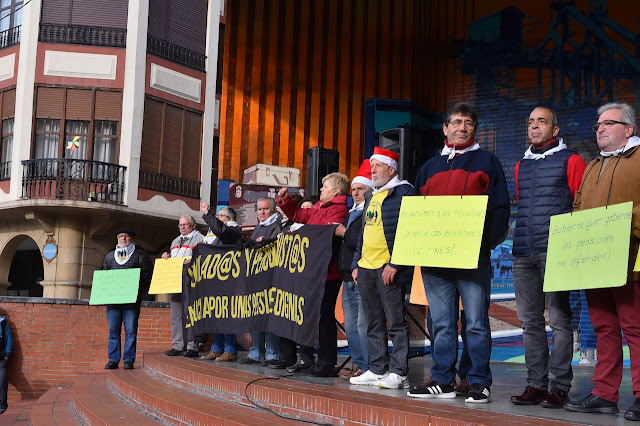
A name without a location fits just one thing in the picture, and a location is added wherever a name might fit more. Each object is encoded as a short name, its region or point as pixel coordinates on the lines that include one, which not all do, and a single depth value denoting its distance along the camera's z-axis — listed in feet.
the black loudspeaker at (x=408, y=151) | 25.57
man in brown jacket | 12.76
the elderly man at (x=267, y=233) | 24.03
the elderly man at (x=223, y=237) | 24.63
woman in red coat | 20.53
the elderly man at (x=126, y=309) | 31.48
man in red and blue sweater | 14.74
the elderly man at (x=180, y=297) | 29.37
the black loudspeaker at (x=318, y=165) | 33.12
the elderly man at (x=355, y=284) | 19.11
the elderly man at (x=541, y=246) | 14.60
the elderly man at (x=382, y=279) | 17.10
